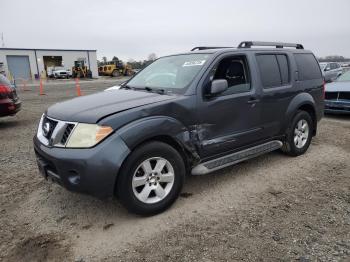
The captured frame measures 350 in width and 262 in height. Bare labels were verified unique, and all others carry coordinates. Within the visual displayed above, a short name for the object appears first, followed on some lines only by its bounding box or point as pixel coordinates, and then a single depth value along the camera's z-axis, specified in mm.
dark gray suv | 3174
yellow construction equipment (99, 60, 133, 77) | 44844
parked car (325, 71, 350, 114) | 8680
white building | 44688
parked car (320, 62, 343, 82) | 17067
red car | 7922
